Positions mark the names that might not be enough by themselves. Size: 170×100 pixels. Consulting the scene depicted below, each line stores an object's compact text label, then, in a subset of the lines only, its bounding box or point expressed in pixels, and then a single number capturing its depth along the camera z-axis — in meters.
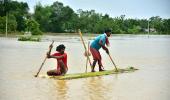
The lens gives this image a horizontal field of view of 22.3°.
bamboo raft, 10.85
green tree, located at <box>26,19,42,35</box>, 59.50
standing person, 12.08
